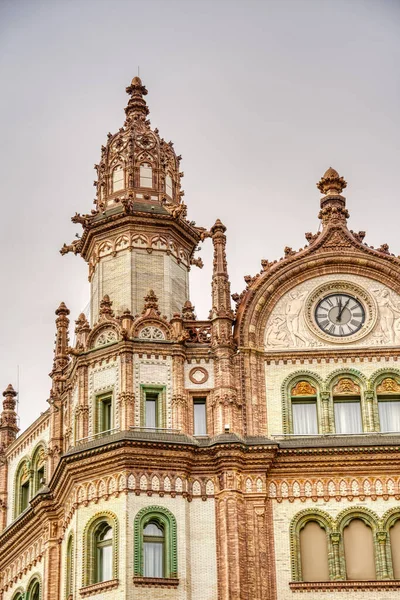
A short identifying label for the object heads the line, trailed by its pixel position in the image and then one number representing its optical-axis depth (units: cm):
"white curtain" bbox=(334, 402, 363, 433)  5312
